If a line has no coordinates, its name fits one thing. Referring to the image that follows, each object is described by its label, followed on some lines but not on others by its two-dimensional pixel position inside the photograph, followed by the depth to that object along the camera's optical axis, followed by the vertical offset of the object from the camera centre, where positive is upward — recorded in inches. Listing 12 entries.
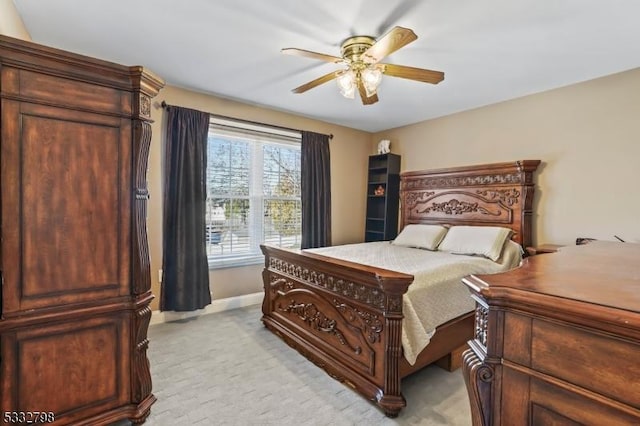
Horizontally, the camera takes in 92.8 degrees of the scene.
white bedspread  75.9 -21.2
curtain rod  127.3 +41.5
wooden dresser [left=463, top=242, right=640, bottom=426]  25.7 -13.6
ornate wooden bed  73.9 -28.0
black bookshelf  183.3 +6.4
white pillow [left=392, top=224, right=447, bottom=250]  140.5 -13.7
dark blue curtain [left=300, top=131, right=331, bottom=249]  166.9 +9.6
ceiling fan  85.0 +39.3
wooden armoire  55.1 -6.4
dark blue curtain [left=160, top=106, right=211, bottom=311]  128.3 -3.7
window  144.9 +7.8
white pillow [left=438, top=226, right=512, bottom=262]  121.2 -13.6
